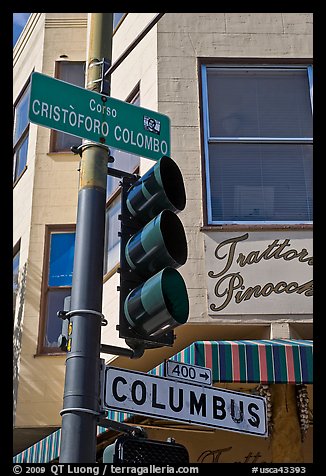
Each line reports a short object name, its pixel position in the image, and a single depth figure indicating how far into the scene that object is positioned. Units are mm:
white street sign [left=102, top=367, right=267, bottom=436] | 4125
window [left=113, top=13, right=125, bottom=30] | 12156
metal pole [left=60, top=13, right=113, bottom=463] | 3850
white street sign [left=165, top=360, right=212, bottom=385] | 4469
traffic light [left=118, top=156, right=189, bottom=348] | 4059
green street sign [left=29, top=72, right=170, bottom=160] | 4770
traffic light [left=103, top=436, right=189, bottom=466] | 3867
